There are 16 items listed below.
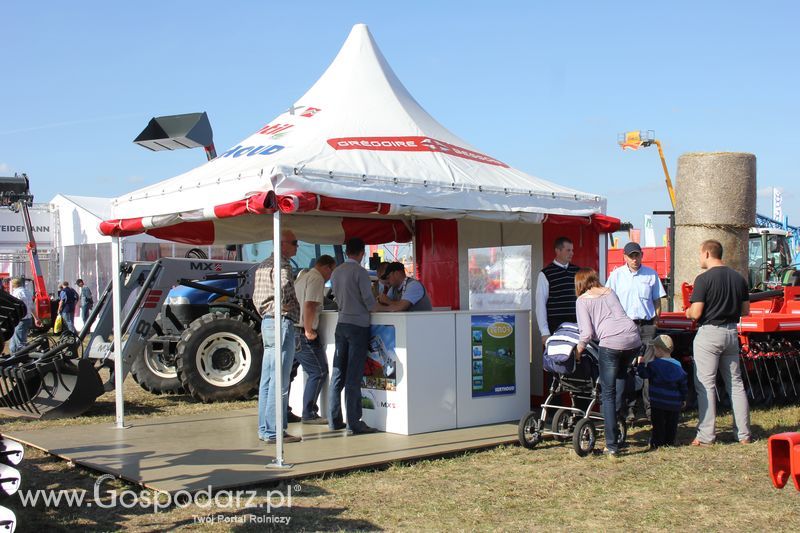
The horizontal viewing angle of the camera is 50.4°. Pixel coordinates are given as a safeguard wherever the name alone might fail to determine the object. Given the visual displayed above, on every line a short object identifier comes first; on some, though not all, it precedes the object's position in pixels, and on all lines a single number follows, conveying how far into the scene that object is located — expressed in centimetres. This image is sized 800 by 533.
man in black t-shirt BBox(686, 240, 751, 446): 731
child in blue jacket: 729
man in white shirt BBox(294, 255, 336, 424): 782
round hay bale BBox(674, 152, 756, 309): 1180
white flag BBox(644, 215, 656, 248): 3140
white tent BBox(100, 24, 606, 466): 673
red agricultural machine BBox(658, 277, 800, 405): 920
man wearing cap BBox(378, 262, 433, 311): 815
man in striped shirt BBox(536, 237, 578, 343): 790
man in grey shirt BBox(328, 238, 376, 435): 760
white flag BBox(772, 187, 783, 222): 5166
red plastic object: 277
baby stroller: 697
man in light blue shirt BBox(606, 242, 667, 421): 849
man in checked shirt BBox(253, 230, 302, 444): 705
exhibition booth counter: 759
